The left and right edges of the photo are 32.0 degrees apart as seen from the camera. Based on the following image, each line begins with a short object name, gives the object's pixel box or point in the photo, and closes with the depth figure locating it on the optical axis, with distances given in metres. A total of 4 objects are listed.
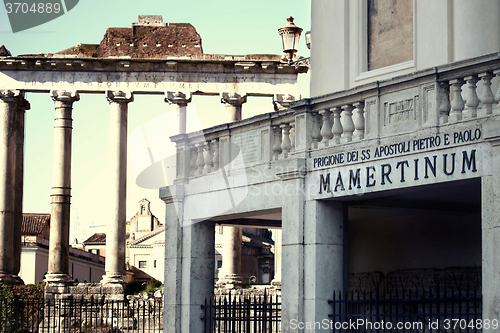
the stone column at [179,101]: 43.25
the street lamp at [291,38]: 39.88
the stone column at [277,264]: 37.80
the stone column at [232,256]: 41.53
